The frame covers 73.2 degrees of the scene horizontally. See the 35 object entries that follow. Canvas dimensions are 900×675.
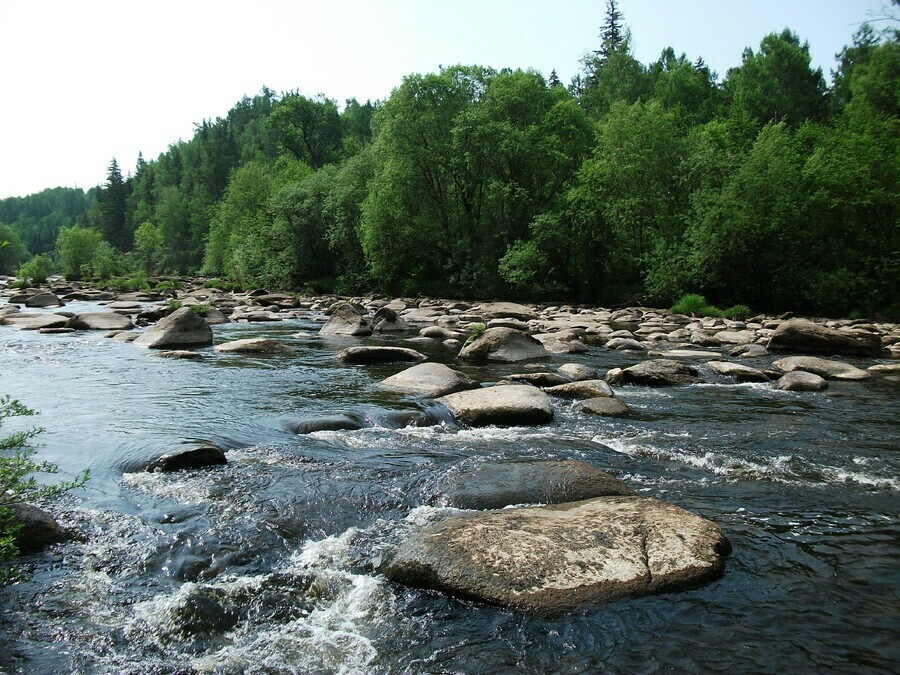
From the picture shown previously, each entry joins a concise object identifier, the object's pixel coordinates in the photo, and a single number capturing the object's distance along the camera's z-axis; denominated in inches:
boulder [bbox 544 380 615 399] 421.1
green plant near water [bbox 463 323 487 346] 631.8
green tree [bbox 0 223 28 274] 3732.8
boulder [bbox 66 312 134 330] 821.2
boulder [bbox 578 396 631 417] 379.6
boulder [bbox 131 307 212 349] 660.7
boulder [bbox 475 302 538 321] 1067.9
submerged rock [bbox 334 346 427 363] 573.0
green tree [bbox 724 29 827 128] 2027.6
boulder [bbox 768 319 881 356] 613.9
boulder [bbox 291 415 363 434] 336.8
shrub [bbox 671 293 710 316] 1098.1
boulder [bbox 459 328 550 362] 593.9
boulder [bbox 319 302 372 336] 804.6
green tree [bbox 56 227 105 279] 2755.9
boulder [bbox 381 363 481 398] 423.8
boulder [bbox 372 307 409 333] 838.5
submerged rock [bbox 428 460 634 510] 233.8
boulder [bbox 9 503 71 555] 191.0
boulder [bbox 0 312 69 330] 818.8
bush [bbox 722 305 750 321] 1034.1
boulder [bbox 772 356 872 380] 492.1
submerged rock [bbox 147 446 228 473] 266.7
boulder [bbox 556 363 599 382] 483.3
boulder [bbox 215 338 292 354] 624.1
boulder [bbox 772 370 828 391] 451.8
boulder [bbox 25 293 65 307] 1147.3
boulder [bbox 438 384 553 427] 357.4
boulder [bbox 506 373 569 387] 461.0
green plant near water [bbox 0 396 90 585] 168.2
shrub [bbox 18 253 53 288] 2056.2
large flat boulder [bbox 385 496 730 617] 167.6
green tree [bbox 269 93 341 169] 2834.6
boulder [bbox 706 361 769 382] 489.3
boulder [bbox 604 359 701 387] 475.2
